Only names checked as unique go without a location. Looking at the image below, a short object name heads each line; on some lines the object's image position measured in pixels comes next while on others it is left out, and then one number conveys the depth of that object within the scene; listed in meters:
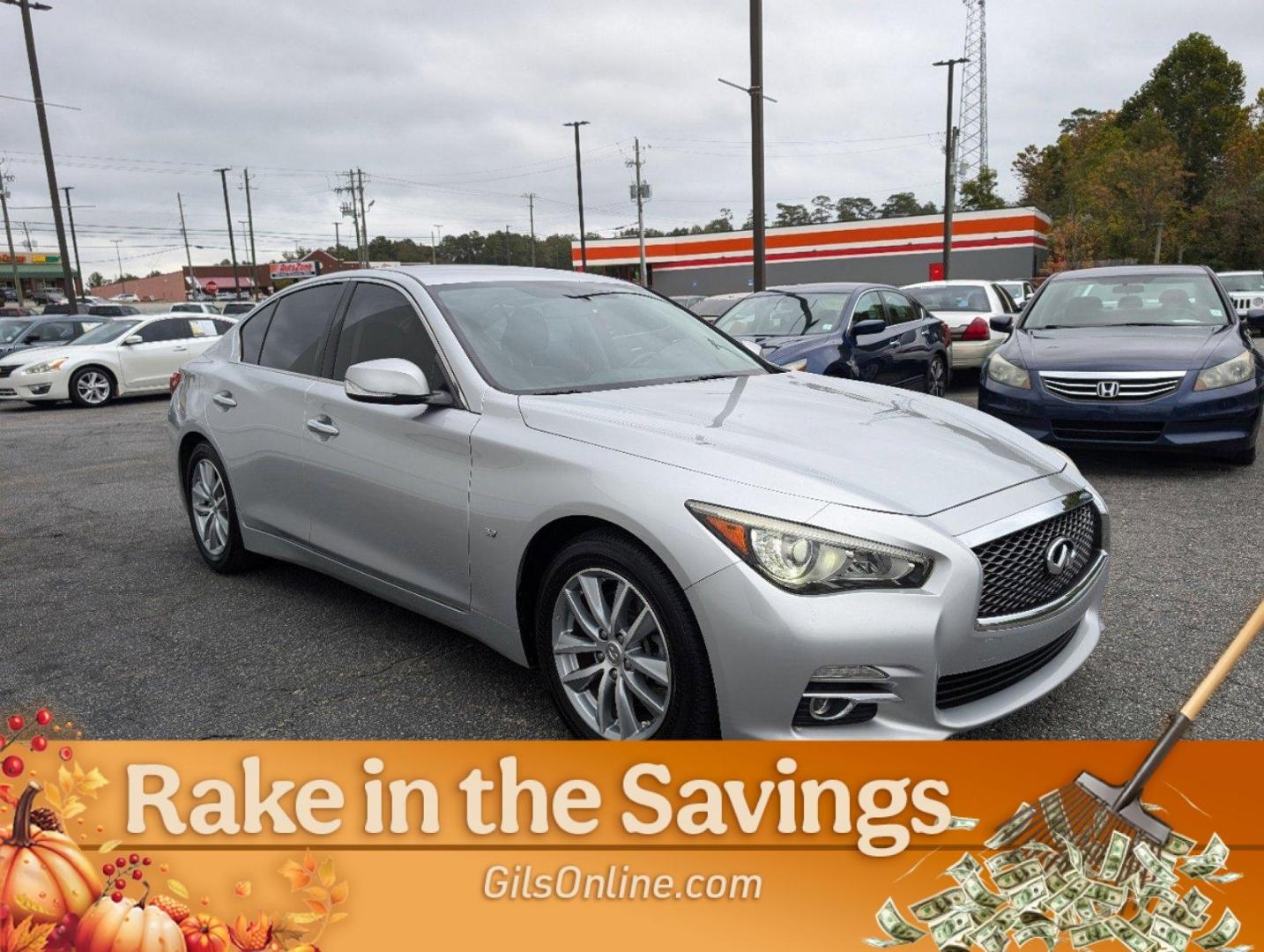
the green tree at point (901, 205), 98.50
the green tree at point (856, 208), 100.56
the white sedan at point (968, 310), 12.95
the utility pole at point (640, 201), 46.88
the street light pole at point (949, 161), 35.69
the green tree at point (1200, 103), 58.66
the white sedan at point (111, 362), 14.98
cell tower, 68.25
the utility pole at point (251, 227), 67.55
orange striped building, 48.09
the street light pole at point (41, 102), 24.42
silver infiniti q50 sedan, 2.43
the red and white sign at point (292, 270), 79.19
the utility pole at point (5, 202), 71.00
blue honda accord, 6.55
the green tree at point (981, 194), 79.25
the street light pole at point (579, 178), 44.52
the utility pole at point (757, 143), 16.75
